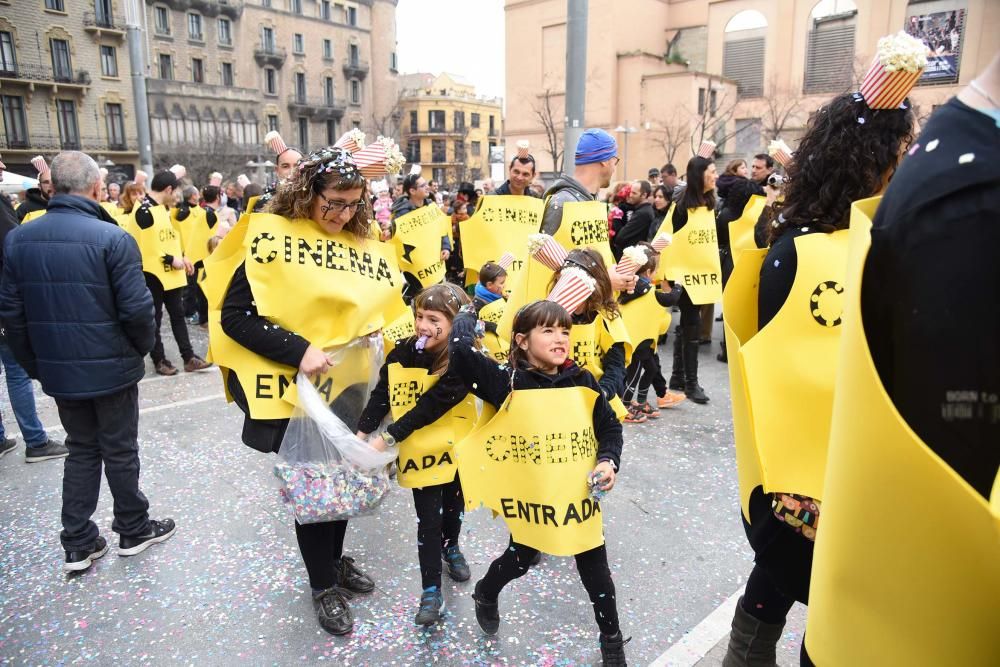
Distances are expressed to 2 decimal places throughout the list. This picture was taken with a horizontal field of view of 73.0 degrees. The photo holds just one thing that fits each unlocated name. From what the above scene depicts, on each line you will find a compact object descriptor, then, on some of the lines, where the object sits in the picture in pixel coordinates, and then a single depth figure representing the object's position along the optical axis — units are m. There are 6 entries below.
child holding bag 3.01
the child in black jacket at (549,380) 2.61
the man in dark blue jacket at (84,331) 3.41
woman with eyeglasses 2.77
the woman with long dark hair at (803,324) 1.75
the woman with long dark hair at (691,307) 6.05
